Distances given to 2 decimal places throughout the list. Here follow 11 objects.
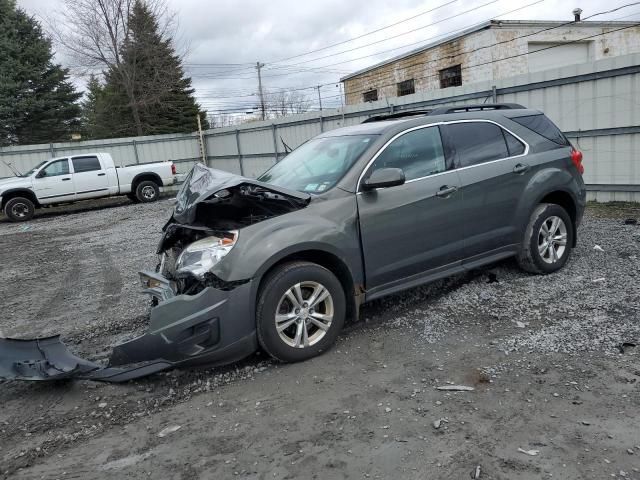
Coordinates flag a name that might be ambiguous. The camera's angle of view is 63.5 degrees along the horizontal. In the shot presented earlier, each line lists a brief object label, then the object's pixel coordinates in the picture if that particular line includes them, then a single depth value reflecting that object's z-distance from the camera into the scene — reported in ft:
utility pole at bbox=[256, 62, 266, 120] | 160.67
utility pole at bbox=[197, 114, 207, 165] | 74.54
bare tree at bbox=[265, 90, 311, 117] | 167.91
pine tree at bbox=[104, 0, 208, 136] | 99.14
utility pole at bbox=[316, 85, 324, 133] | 51.01
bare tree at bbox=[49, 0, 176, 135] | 95.50
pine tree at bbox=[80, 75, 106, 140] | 117.80
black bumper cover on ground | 11.55
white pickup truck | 49.80
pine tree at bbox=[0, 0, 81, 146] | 98.58
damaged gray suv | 11.84
